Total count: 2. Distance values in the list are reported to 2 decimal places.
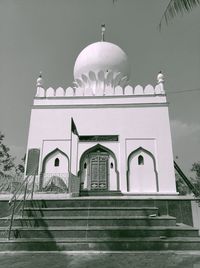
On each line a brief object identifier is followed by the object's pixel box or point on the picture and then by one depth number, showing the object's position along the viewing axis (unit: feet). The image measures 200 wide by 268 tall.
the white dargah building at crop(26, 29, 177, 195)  32.45
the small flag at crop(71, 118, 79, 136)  31.95
